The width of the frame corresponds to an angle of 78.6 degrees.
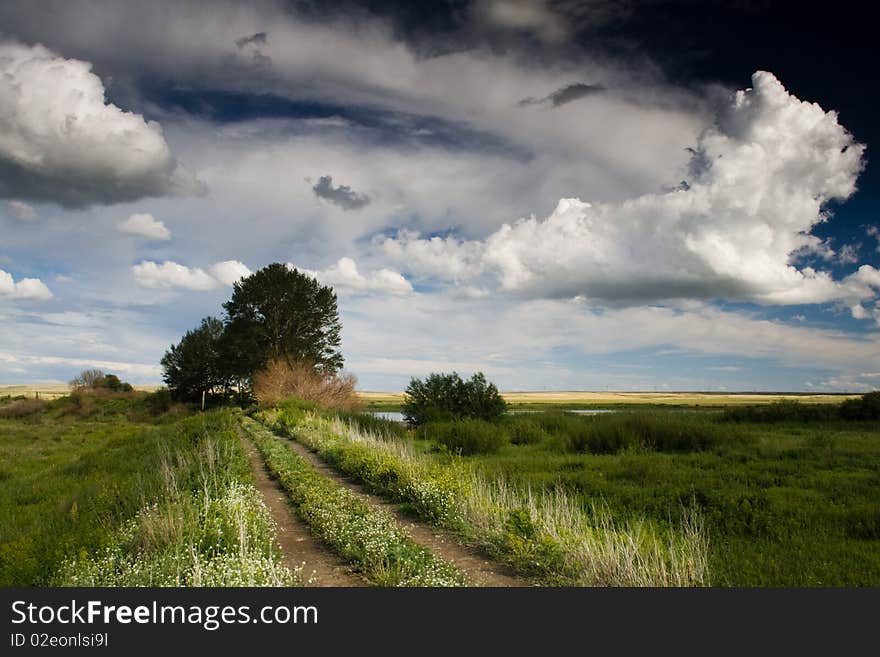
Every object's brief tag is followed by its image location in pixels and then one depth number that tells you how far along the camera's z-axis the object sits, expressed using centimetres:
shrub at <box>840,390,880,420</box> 3409
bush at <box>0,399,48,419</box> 5031
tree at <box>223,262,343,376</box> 4769
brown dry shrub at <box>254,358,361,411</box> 3688
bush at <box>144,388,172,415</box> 5416
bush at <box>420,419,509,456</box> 2253
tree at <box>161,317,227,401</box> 5638
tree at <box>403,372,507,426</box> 3203
